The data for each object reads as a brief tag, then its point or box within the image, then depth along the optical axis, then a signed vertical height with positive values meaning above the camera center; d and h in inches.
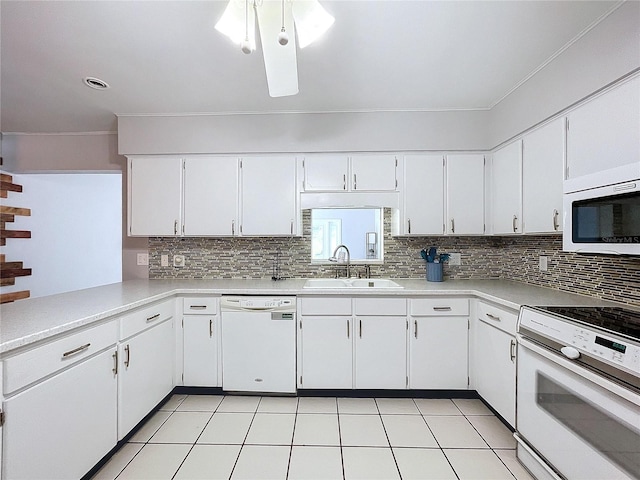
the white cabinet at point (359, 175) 105.6 +23.2
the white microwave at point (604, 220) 51.9 +4.0
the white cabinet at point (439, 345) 92.4 -32.2
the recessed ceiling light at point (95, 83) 82.0 +44.3
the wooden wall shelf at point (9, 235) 113.5 +2.3
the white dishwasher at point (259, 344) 93.5 -32.3
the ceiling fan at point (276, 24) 46.6 +35.0
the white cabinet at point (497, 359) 74.1 -31.9
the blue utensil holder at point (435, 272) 108.2 -11.3
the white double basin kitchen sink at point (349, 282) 107.7 -15.1
